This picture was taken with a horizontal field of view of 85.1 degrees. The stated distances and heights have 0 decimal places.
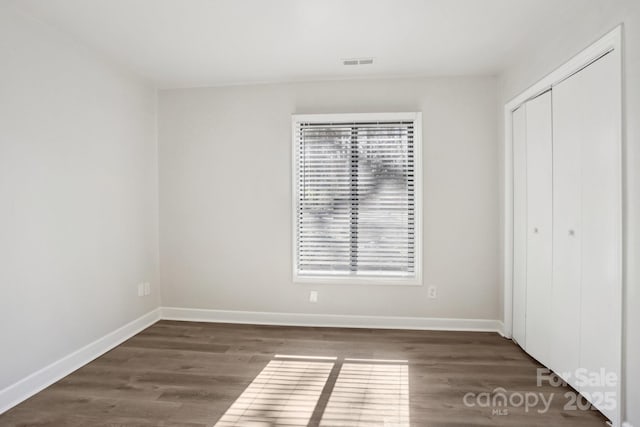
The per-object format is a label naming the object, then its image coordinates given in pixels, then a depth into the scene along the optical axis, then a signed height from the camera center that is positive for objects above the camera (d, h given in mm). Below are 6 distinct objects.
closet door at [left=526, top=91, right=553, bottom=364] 2750 -120
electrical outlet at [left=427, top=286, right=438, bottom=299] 3695 -851
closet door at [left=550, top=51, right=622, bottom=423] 2043 -119
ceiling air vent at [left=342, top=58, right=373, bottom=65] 3256 +1425
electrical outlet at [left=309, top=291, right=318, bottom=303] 3836 -930
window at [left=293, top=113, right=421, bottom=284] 3736 +155
